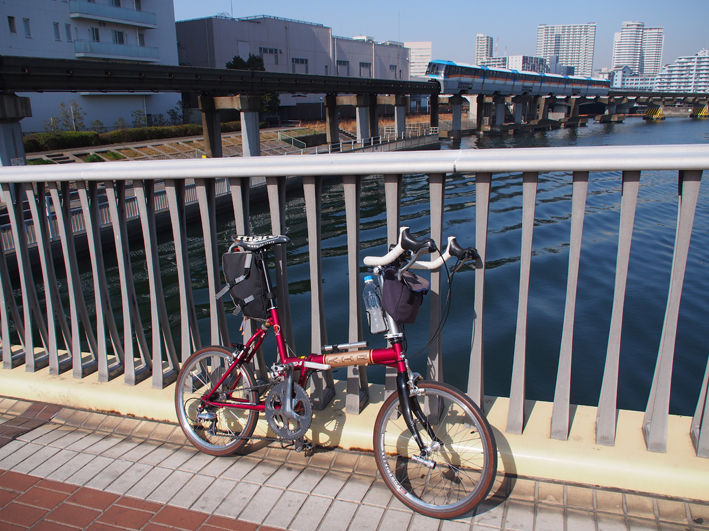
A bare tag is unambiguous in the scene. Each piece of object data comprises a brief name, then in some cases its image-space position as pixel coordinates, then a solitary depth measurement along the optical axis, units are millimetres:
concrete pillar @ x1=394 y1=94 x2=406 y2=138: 52562
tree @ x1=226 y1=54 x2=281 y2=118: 60281
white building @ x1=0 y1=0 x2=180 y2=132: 40156
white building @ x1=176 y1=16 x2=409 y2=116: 63938
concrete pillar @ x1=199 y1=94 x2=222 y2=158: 32719
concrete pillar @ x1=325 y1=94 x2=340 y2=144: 46281
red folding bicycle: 2381
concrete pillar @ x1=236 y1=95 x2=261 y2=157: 33062
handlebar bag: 2379
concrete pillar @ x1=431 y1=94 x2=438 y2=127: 63156
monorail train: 62353
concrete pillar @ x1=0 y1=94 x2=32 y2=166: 19859
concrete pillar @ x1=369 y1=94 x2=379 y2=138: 50625
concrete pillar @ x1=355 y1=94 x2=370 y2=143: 47469
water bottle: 2504
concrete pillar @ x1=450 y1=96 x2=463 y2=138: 67312
